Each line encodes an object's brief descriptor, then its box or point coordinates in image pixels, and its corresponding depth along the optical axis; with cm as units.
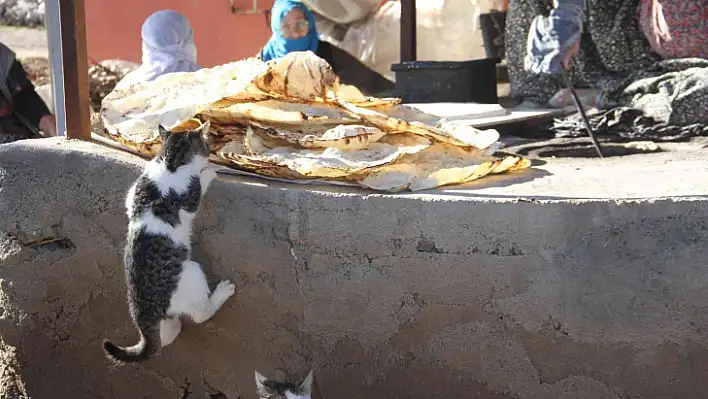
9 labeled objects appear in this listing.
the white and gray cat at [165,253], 243
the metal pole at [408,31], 525
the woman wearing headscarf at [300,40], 578
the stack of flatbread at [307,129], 262
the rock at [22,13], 970
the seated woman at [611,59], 341
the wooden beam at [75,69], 302
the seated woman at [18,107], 454
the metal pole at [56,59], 334
